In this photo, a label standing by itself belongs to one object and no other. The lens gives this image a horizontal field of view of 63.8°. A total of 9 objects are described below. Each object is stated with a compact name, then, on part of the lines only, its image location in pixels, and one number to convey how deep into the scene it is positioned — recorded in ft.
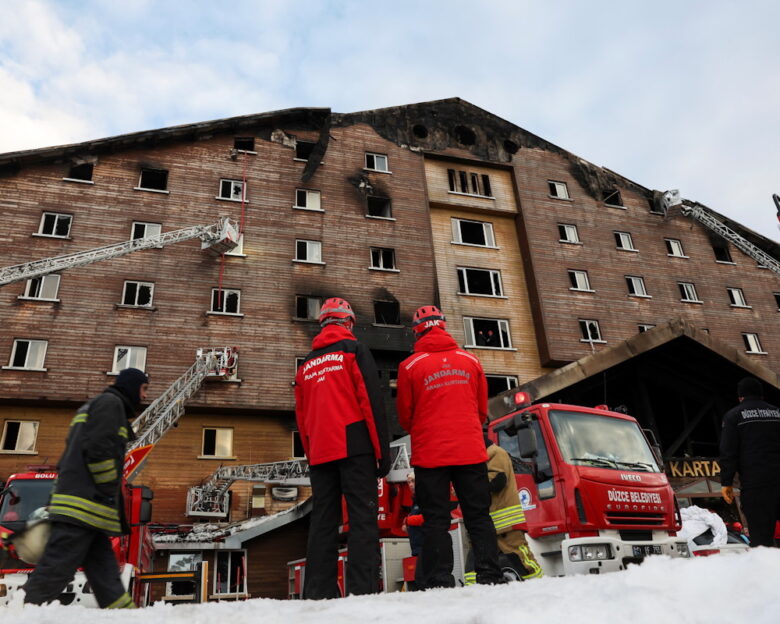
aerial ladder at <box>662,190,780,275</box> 110.63
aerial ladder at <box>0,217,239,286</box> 70.31
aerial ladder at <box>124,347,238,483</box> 66.49
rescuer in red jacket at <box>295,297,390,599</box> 14.53
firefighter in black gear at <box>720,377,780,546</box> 19.97
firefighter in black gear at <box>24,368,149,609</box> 13.00
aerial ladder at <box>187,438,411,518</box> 69.46
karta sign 55.06
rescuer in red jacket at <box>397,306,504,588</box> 15.34
